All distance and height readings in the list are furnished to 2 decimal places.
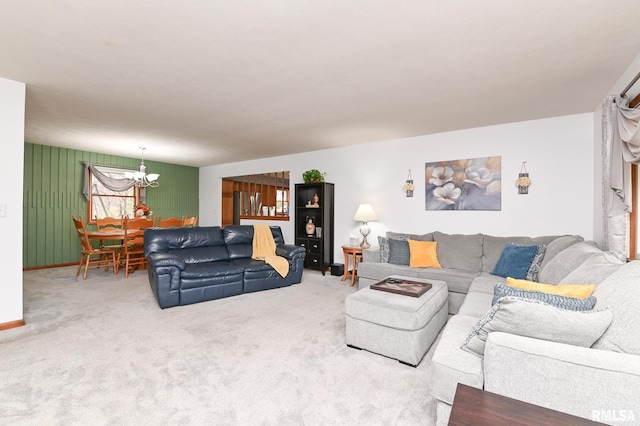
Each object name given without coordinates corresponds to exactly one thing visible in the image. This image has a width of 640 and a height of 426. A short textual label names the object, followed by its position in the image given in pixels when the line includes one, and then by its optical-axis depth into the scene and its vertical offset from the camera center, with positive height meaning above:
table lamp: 5.02 -0.04
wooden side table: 4.86 -0.69
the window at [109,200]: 6.45 +0.26
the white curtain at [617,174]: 2.54 +0.37
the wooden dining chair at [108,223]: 6.09 -0.23
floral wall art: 4.26 +0.45
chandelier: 5.72 +0.67
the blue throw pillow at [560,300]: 1.42 -0.40
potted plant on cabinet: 5.75 +0.71
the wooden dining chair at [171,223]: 5.94 -0.22
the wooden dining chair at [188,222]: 6.40 -0.21
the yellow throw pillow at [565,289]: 1.67 -0.43
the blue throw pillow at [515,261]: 3.25 -0.51
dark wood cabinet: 5.62 -0.19
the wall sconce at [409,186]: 4.91 +0.45
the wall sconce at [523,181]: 4.01 +0.45
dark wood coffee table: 0.84 -0.57
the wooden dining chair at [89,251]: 5.02 -0.67
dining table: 5.08 -0.39
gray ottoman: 2.31 -0.87
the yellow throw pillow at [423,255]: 4.04 -0.55
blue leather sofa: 3.64 -0.71
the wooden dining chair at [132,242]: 5.19 -0.53
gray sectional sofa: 1.10 -0.60
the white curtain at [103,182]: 6.29 +0.65
